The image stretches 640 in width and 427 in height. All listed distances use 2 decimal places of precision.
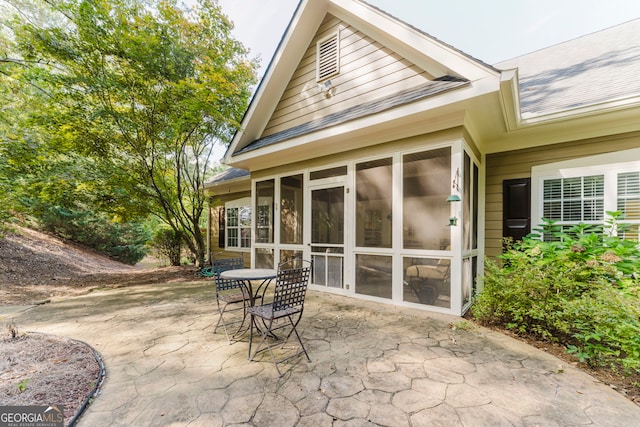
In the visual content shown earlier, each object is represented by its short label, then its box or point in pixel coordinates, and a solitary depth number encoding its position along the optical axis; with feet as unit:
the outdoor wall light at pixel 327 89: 17.70
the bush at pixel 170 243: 33.14
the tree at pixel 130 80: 17.12
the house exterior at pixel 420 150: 12.76
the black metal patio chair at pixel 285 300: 8.59
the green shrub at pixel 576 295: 8.10
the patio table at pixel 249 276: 9.95
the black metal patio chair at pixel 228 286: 10.87
